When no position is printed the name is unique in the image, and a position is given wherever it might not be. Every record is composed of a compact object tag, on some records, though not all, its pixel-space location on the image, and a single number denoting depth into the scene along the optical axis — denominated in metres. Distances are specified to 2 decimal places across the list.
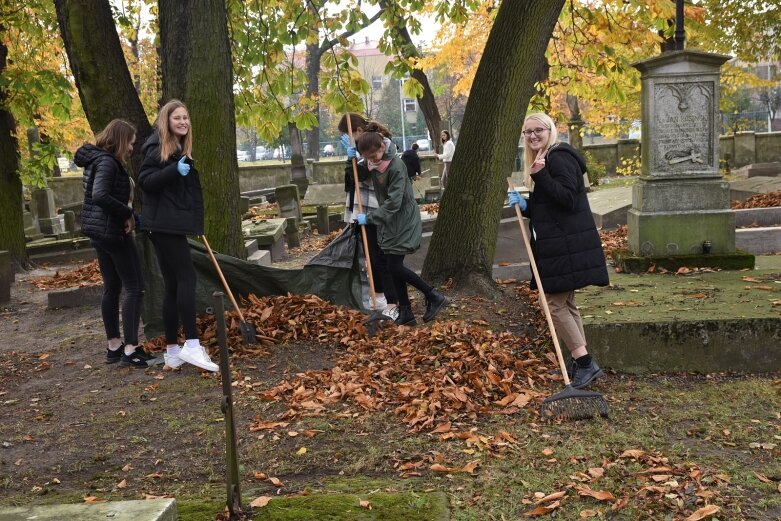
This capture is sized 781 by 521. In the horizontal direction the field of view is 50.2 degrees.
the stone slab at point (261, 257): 10.70
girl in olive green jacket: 6.94
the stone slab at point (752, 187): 16.91
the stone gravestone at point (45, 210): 21.12
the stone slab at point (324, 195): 25.58
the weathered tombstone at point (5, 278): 11.14
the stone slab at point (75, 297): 10.63
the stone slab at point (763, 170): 24.78
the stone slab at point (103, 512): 2.84
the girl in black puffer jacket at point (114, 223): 6.42
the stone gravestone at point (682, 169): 8.98
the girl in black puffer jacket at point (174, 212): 6.15
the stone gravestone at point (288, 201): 19.46
